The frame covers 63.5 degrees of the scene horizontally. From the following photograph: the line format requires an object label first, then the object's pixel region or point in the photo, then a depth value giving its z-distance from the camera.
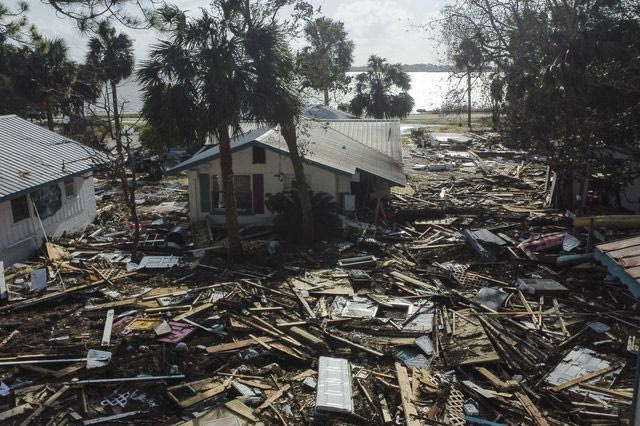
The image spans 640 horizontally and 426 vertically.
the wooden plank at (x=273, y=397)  8.98
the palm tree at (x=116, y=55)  33.75
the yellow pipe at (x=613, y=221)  16.08
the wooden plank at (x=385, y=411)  8.61
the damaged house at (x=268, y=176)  20.95
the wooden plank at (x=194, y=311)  12.46
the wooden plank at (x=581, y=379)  9.57
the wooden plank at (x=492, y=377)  9.60
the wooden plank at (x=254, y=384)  9.64
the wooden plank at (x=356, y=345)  10.87
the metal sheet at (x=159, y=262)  16.70
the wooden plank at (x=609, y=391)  9.22
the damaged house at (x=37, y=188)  17.27
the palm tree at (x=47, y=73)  34.72
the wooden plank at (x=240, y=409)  8.71
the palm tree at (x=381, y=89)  48.06
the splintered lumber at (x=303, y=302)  12.88
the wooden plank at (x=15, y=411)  8.79
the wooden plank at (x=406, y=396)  8.54
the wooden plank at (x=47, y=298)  13.49
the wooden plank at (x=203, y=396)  9.10
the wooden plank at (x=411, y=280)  14.72
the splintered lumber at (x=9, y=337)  11.43
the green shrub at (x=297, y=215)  19.78
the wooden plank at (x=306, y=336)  11.25
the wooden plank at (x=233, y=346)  10.96
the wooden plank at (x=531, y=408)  8.49
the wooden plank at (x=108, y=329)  11.36
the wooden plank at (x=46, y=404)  8.65
